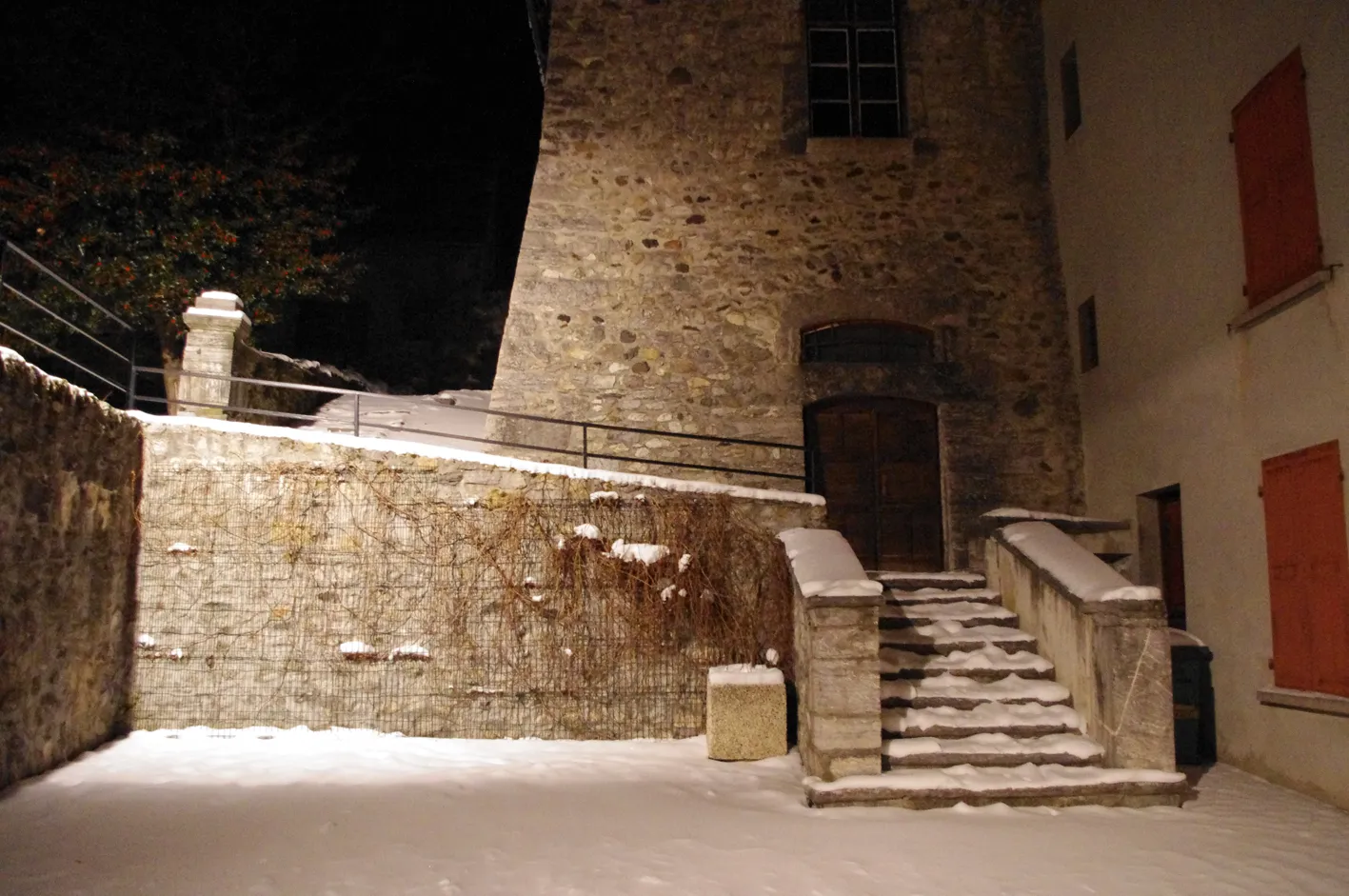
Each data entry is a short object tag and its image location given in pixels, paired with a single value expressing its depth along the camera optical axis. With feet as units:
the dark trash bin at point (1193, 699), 19.36
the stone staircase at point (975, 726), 16.19
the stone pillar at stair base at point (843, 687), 16.81
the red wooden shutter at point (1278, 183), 17.16
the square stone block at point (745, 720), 19.24
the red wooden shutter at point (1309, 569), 15.93
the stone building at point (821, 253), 28.50
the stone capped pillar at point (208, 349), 25.41
